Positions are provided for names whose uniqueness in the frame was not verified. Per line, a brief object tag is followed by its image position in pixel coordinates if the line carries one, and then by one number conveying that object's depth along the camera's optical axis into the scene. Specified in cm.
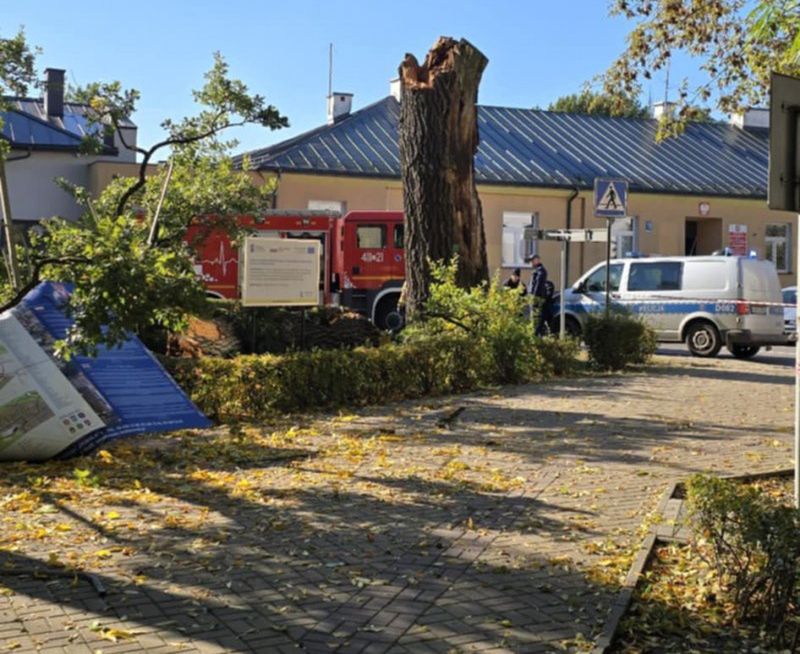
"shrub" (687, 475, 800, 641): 444
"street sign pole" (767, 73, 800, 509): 520
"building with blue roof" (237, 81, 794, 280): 3062
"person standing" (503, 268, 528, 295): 2198
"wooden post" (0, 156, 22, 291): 1055
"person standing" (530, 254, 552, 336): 2234
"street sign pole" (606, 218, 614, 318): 1636
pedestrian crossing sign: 1566
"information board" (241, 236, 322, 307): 1235
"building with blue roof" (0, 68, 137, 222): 3038
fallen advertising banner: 805
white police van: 1941
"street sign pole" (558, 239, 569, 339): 1572
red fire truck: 2392
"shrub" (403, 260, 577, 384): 1336
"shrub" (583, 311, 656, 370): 1548
